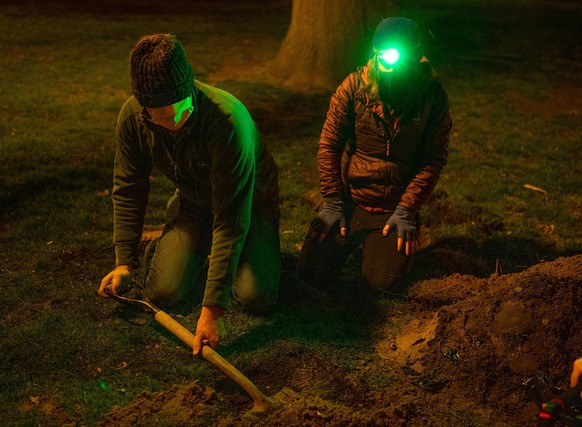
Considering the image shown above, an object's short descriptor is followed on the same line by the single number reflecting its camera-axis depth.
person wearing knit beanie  3.14
